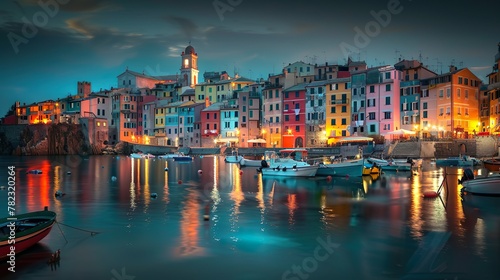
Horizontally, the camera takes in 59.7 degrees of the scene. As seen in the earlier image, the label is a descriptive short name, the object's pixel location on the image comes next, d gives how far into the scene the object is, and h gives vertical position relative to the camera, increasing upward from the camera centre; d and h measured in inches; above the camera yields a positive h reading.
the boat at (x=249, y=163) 2221.2 -102.4
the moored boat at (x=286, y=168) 1547.7 -92.2
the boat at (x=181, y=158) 2863.4 -96.7
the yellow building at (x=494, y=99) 2379.9 +235.7
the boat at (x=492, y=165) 1432.1 -80.4
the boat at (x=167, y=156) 3097.0 -92.6
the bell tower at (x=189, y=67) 4869.8 +871.9
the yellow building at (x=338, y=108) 3065.9 +248.1
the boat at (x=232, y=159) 2622.5 -97.7
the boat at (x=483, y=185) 1029.8 -106.5
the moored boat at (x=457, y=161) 2117.4 -99.3
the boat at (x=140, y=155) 3329.0 -88.8
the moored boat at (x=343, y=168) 1571.1 -95.8
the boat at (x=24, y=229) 517.7 -109.4
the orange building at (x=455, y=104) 2642.7 +228.9
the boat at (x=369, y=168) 1673.2 -101.9
